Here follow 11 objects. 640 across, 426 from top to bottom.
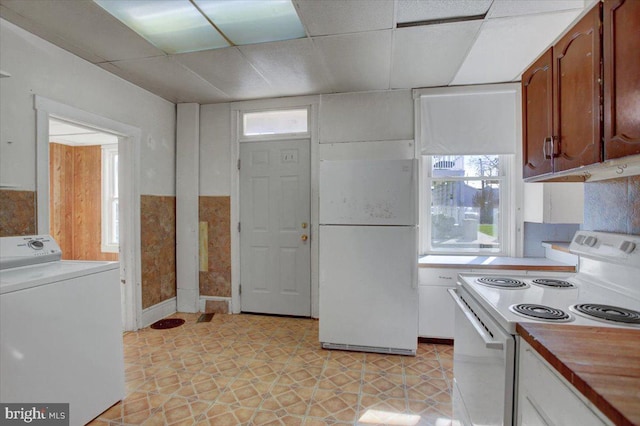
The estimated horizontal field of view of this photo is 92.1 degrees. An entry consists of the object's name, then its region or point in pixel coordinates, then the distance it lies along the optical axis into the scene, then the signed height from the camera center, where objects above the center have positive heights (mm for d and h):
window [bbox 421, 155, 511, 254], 3416 +88
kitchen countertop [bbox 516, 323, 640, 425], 648 -394
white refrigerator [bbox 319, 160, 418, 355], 2688 -393
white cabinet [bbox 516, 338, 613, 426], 732 -513
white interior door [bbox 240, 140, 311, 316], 3707 -191
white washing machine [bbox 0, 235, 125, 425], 1521 -659
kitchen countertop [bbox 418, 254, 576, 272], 2748 -483
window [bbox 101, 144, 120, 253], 4727 +186
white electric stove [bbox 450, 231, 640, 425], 1131 -400
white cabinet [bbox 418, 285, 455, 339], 2947 -969
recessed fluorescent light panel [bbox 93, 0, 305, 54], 2041 +1369
